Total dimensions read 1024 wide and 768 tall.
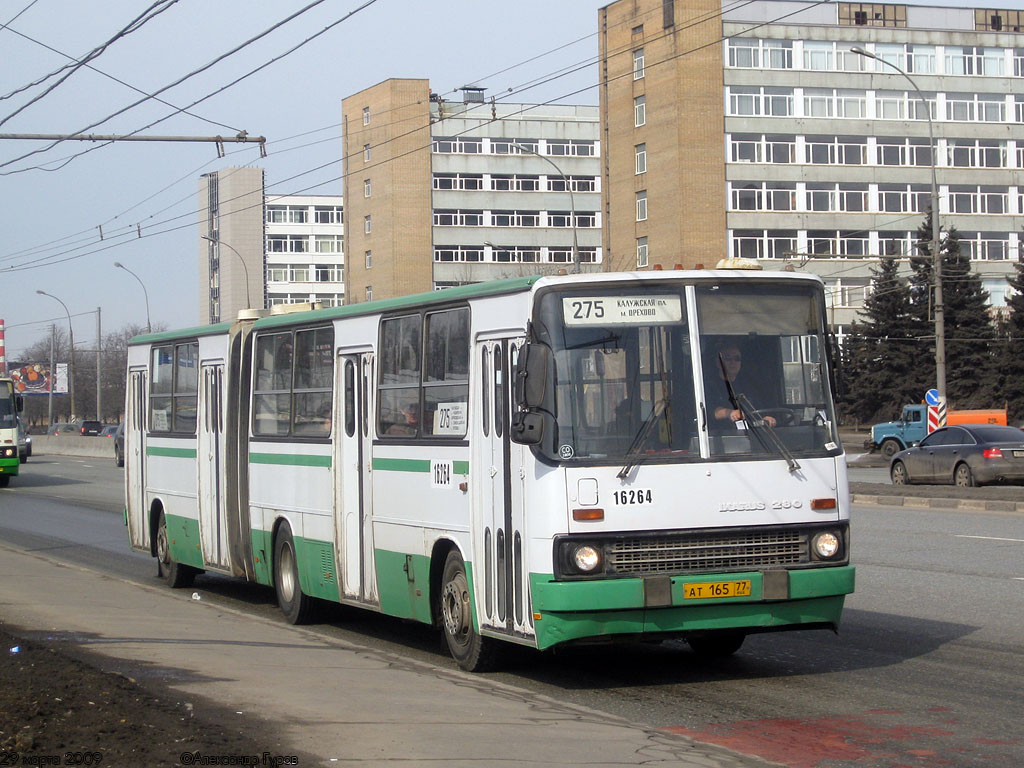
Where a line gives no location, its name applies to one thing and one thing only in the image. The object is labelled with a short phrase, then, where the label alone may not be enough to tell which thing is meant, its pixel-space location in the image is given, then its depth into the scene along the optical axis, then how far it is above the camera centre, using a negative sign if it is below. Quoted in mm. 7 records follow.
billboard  115500 +3626
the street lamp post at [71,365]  90688 +3732
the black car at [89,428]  96375 -634
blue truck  49500 -1014
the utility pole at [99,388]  82375 +1861
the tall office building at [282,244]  126000 +15623
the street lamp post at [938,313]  39688 +2463
